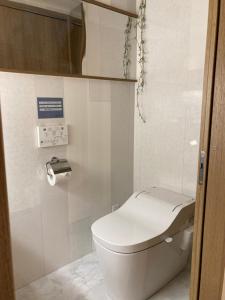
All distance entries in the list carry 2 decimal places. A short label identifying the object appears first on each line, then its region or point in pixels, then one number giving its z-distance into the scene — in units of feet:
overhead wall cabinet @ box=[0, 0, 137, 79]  4.69
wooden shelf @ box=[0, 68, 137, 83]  4.70
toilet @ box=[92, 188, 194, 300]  4.56
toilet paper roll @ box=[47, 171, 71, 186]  5.27
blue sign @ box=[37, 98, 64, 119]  5.18
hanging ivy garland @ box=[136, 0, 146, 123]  6.27
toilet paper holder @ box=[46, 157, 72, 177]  5.27
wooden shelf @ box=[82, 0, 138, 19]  5.64
